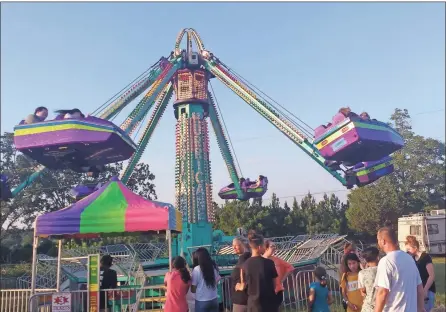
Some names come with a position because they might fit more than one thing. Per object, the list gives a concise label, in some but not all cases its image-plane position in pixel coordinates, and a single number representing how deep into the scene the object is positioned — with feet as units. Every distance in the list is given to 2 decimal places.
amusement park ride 49.37
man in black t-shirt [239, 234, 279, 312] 16.22
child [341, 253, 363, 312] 19.36
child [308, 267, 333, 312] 19.76
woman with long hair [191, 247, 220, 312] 19.89
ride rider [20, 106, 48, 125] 50.19
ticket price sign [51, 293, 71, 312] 24.59
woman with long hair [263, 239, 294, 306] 17.60
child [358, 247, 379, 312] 16.12
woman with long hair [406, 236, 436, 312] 21.08
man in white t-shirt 14.25
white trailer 81.51
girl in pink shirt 19.84
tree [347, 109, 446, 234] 110.73
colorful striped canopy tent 27.27
